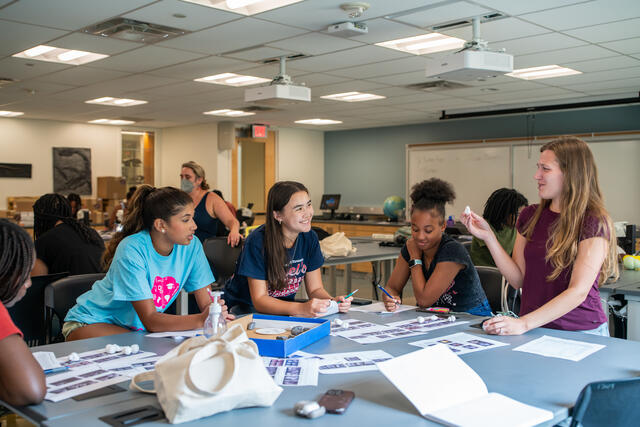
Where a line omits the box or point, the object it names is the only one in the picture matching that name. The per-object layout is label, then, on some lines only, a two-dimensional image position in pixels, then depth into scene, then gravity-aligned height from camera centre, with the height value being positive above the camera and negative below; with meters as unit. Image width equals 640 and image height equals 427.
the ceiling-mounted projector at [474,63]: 4.14 +0.84
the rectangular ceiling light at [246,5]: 3.87 +1.15
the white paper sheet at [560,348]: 1.94 -0.55
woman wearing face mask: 5.28 -0.20
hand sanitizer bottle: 1.99 -0.45
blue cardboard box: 1.89 -0.51
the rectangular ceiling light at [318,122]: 9.98 +1.03
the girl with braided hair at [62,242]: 3.72 -0.37
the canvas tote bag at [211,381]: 1.37 -0.46
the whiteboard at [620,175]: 7.81 +0.12
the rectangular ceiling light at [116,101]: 7.80 +1.05
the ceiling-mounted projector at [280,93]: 5.35 +0.81
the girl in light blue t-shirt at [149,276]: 2.34 -0.38
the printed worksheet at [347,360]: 1.79 -0.55
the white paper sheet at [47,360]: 1.77 -0.54
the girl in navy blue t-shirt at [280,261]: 2.70 -0.36
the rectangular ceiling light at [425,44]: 4.82 +1.15
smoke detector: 3.83 +1.12
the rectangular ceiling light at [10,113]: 8.88 +1.02
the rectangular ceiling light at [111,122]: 9.83 +1.01
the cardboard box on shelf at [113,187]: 9.91 -0.07
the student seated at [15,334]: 1.49 -0.39
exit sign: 10.38 +0.89
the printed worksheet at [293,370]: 1.67 -0.54
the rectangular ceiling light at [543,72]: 5.98 +1.14
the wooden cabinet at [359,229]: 9.56 -0.75
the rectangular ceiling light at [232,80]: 6.28 +1.10
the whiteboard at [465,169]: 9.09 +0.23
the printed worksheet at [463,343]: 2.04 -0.55
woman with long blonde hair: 2.22 -0.24
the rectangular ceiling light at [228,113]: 8.84 +1.04
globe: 10.05 -0.38
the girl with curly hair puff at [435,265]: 2.85 -0.39
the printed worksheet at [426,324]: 2.34 -0.56
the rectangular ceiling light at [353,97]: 7.40 +1.08
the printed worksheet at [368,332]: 2.18 -0.55
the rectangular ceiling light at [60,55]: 5.20 +1.12
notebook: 1.39 -0.52
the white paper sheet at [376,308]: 2.69 -0.56
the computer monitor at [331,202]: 10.93 -0.34
